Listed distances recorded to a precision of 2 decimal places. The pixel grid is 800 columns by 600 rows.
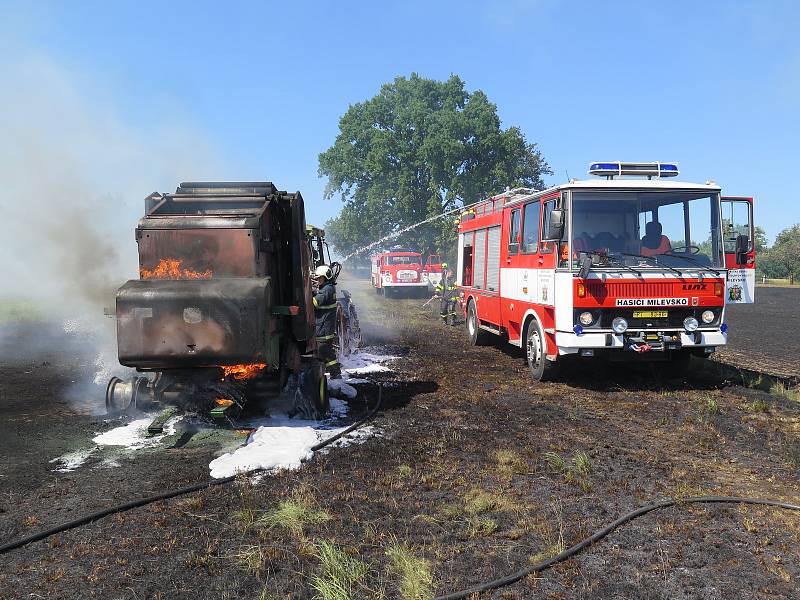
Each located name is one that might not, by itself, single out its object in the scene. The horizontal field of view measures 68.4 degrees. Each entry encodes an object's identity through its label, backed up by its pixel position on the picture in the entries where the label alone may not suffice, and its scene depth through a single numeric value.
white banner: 8.75
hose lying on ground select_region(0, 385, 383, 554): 4.13
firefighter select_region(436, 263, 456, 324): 18.95
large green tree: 44.59
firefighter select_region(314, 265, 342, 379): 9.16
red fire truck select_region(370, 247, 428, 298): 31.61
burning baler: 6.16
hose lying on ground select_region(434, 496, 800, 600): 3.49
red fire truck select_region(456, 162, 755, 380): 8.48
